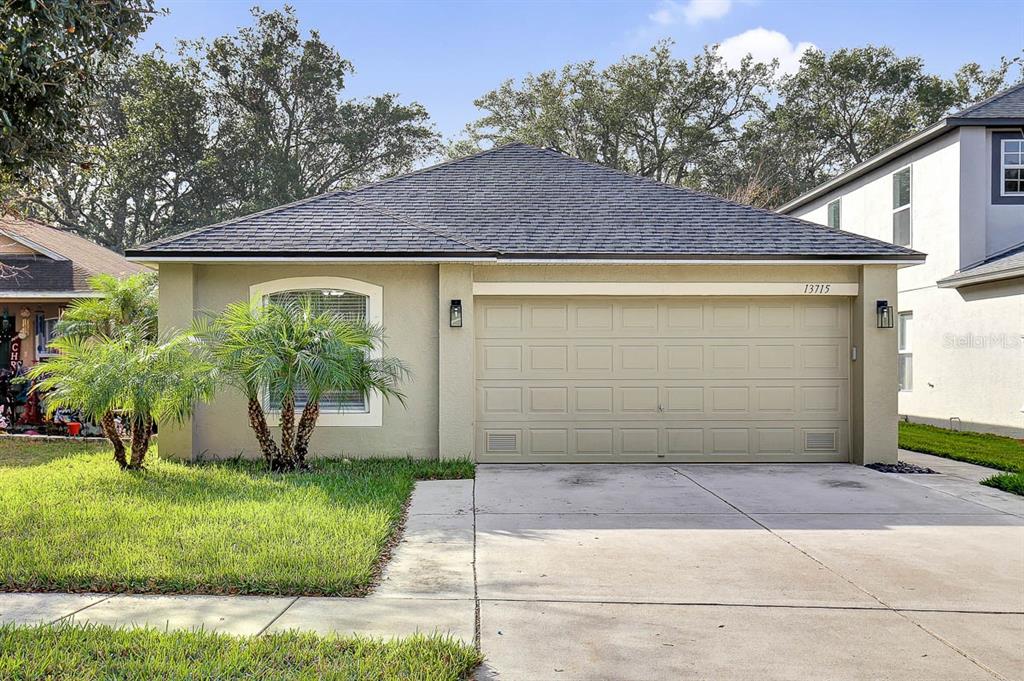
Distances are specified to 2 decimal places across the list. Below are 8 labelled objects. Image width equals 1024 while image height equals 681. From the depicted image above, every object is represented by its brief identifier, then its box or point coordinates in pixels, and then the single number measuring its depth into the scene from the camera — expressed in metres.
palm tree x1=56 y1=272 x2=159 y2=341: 11.95
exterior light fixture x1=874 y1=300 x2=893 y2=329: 10.02
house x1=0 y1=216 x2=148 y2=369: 15.02
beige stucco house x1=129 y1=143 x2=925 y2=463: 9.89
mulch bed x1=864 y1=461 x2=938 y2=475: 9.64
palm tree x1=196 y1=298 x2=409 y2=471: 8.43
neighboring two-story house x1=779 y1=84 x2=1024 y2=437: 13.28
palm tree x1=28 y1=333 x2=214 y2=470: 8.21
